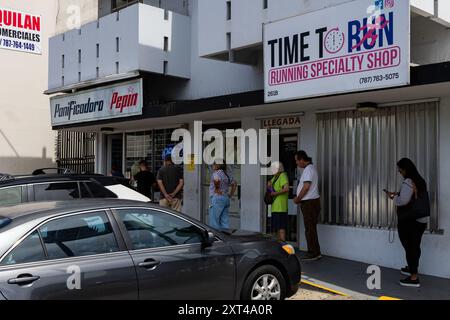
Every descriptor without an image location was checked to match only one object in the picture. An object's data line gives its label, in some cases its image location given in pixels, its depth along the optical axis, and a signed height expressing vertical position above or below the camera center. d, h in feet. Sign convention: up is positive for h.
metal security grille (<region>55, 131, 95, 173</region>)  51.93 +1.37
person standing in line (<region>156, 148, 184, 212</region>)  34.09 -1.38
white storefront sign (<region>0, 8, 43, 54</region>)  45.44 +12.66
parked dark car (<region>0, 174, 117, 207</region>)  22.07 -1.19
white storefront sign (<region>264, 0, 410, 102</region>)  20.36 +5.16
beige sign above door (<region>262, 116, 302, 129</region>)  30.17 +2.57
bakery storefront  36.78 +3.27
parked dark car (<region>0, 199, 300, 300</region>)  12.78 -2.77
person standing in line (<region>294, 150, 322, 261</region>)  26.48 -1.99
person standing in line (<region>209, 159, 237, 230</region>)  30.25 -2.20
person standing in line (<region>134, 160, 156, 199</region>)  37.45 -1.28
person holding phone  21.56 -2.49
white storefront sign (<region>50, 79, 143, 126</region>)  35.96 +4.77
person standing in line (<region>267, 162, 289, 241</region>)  27.89 -1.94
